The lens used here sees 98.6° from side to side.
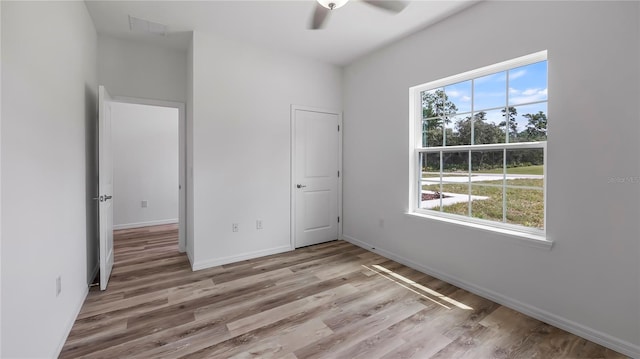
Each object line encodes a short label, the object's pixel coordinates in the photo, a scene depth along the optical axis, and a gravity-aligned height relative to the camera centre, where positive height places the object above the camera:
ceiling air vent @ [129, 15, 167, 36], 2.89 +1.63
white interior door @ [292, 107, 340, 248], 3.92 -0.01
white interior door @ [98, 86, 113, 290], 2.59 -0.15
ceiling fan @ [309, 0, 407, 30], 2.52 +1.59
